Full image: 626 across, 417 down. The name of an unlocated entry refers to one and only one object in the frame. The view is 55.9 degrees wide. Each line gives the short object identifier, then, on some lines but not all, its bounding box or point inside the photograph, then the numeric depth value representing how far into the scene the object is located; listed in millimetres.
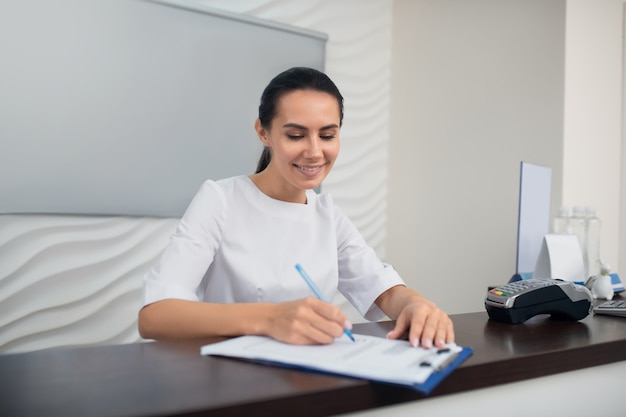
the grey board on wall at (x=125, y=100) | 2469
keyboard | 1525
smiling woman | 1301
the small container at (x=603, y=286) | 2010
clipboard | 782
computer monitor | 2209
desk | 674
